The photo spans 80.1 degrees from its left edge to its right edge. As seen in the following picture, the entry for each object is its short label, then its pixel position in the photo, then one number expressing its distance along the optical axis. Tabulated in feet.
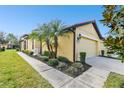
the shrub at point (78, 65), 11.53
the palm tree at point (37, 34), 12.02
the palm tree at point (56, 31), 12.94
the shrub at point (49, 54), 14.28
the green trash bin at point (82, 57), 12.99
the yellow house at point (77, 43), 13.55
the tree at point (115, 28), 6.58
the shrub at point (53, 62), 12.60
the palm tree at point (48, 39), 13.68
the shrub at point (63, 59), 13.11
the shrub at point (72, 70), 10.45
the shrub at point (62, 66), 11.60
